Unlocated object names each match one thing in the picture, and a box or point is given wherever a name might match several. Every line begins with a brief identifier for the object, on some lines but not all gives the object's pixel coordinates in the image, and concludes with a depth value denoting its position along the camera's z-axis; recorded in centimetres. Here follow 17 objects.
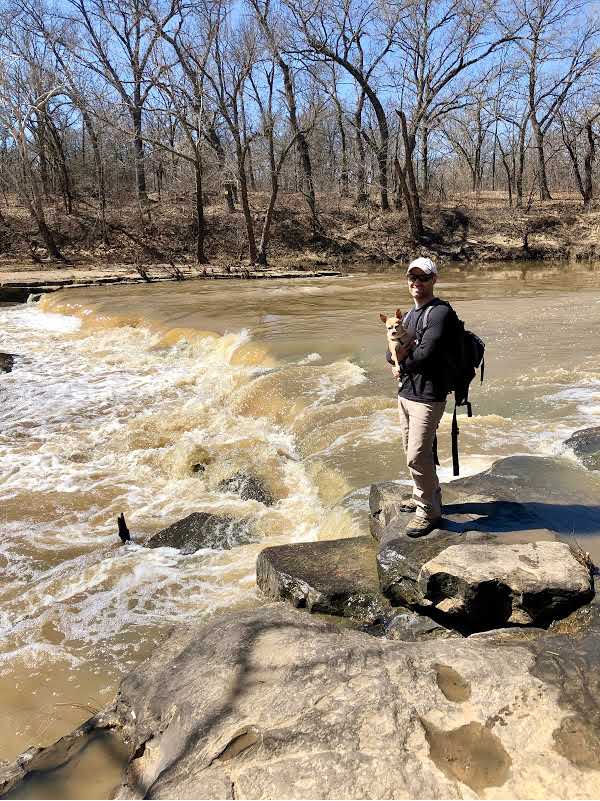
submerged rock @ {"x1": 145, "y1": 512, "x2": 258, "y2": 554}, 548
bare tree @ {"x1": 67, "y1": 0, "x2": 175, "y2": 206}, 2519
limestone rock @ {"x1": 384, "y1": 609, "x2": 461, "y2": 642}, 342
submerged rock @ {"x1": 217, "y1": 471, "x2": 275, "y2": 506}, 623
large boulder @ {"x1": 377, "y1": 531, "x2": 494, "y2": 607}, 366
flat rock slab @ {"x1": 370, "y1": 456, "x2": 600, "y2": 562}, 409
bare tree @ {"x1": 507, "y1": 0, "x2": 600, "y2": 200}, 3011
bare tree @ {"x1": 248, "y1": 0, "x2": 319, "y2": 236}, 2403
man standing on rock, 341
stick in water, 552
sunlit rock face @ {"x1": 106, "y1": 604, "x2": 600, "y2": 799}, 211
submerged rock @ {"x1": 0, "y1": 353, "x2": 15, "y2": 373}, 1169
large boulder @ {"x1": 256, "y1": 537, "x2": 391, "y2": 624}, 386
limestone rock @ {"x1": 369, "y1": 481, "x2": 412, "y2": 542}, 426
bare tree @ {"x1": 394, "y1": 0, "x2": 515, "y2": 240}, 2739
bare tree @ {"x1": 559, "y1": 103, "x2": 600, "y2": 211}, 3344
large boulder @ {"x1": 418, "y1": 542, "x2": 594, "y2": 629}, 322
